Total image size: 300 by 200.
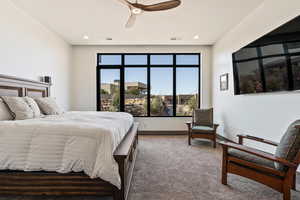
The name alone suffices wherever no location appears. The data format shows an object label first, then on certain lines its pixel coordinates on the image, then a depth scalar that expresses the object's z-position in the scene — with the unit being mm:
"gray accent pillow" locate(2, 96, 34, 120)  2537
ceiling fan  2458
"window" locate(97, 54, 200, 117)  5648
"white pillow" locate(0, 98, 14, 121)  2440
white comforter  1810
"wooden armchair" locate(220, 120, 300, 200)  1842
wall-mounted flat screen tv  2369
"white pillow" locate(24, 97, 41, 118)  2818
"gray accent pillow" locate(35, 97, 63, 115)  3207
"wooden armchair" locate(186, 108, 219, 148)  4262
